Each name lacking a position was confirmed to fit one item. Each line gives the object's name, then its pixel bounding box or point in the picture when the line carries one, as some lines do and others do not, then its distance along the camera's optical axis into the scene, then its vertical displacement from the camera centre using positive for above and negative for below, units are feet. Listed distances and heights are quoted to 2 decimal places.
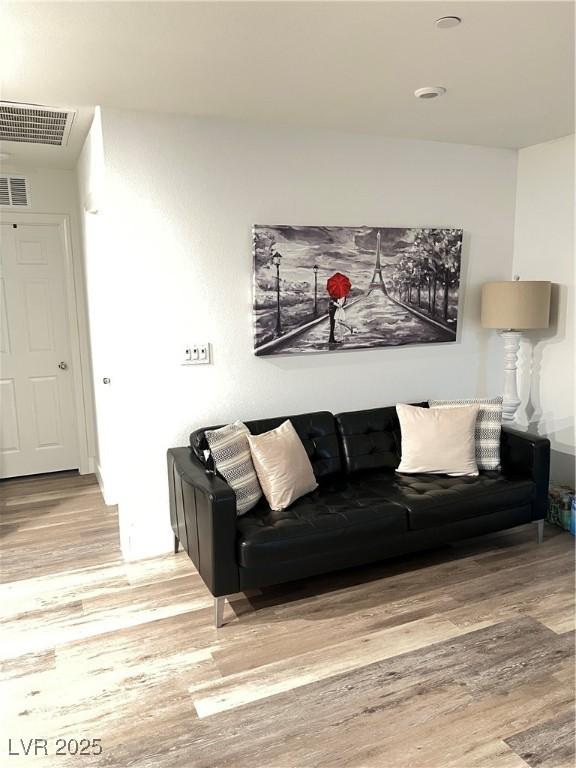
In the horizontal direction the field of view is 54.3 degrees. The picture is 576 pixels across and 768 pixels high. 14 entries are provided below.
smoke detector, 9.02 +3.34
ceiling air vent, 9.84 +3.45
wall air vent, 14.16 +2.92
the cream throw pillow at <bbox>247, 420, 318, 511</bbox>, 9.77 -2.92
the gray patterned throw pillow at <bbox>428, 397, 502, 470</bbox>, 11.60 -2.86
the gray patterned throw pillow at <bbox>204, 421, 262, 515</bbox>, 9.51 -2.76
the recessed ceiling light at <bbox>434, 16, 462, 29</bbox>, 6.65 +3.28
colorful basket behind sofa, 11.78 -4.50
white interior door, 14.92 -1.35
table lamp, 12.28 -0.36
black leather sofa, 8.70 -3.56
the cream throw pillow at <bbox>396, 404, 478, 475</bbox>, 11.27 -2.89
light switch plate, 10.91 -0.99
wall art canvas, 11.39 +0.28
